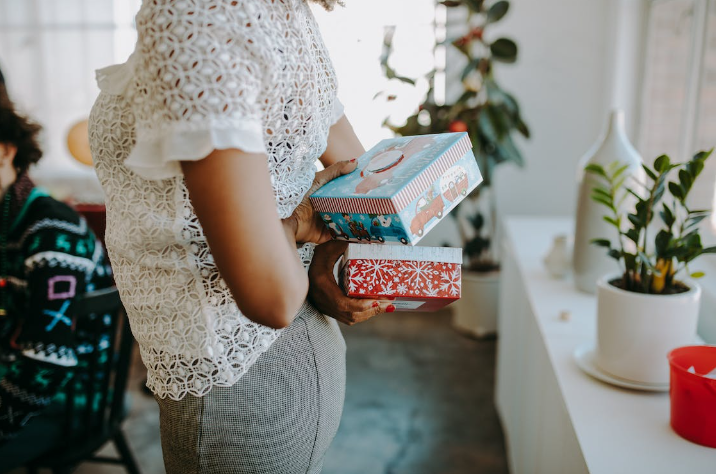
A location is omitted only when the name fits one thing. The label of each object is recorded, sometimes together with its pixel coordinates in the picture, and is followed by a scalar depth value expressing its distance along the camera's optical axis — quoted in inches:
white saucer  40.1
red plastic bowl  32.7
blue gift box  26.5
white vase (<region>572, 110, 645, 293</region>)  57.9
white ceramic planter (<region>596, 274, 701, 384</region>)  38.5
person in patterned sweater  50.1
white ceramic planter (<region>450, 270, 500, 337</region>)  124.3
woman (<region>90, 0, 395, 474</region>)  21.8
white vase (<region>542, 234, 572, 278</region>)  67.2
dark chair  53.6
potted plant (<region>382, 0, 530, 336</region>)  113.0
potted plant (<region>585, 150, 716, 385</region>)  38.3
